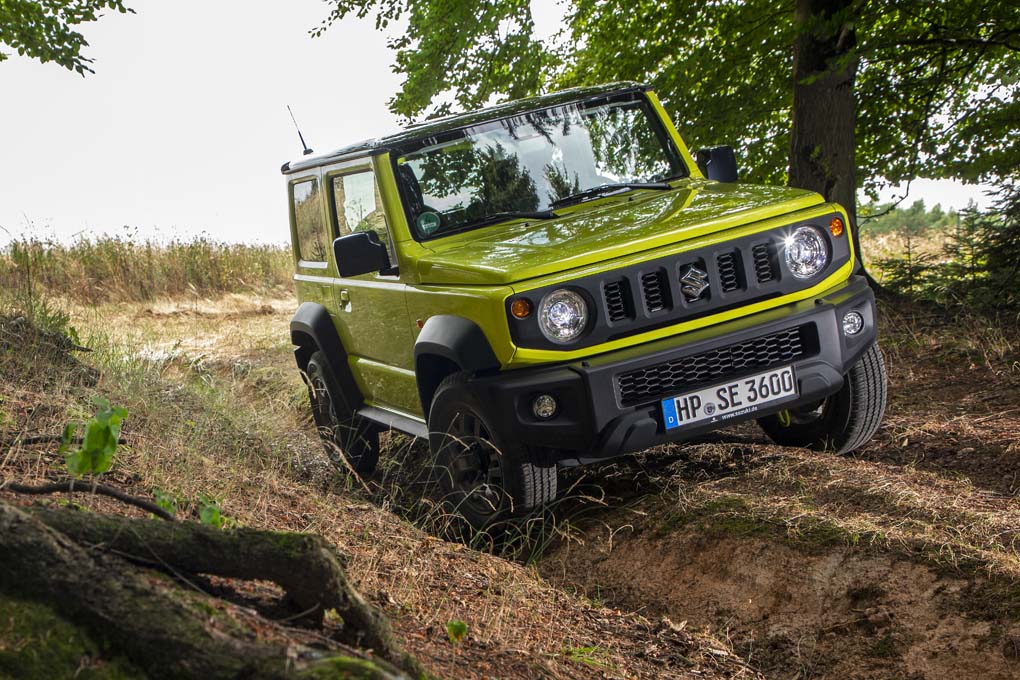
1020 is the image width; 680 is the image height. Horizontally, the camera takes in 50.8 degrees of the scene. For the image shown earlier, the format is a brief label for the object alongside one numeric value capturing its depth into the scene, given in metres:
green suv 4.82
